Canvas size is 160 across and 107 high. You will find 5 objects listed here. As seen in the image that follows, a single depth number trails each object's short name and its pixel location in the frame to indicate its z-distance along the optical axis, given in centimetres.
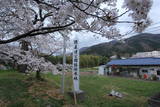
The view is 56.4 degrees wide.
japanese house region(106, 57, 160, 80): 1475
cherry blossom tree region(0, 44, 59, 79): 424
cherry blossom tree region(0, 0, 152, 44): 159
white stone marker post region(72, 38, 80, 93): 558
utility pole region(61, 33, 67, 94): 590
